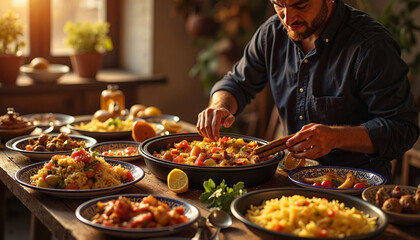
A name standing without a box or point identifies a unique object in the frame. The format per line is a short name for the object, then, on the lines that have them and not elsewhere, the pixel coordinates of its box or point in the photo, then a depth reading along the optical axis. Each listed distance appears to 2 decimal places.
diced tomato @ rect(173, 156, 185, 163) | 1.98
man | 2.10
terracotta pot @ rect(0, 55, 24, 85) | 3.86
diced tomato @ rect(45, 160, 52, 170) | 1.86
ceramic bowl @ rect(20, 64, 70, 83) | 4.08
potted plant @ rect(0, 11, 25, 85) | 3.55
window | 4.66
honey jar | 3.16
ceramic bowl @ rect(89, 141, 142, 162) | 2.20
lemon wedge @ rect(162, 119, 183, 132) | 2.72
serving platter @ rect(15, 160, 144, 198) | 1.73
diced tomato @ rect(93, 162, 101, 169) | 1.85
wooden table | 1.51
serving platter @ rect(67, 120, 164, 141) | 2.63
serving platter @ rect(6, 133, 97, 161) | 2.19
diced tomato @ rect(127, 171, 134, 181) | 1.94
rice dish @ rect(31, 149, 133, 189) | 1.79
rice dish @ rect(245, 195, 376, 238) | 1.39
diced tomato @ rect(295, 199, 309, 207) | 1.47
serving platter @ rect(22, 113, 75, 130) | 2.88
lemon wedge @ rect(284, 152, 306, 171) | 2.13
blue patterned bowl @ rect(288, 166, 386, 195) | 1.91
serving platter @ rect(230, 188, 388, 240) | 1.35
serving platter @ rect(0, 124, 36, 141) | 2.56
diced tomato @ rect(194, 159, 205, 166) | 1.91
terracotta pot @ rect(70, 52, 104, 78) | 4.44
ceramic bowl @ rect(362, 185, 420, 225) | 1.52
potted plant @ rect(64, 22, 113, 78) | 4.38
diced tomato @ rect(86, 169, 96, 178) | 1.81
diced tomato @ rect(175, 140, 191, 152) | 2.15
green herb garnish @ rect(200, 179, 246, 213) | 1.66
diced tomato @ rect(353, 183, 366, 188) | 1.81
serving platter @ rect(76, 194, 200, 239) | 1.39
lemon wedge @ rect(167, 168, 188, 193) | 1.83
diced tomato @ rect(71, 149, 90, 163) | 1.86
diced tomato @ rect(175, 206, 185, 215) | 1.56
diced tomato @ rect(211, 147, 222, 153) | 2.04
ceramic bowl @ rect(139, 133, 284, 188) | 1.83
